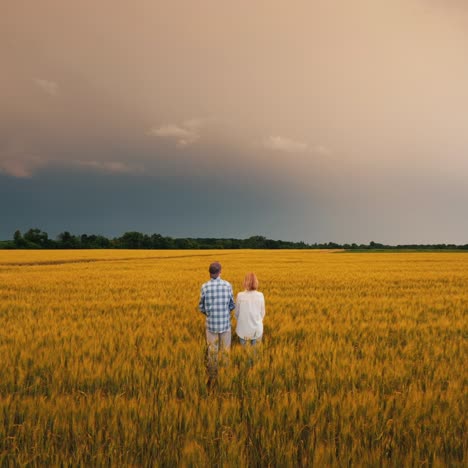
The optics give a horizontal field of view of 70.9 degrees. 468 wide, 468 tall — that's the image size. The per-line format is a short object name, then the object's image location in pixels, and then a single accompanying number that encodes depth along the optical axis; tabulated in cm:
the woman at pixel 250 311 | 538
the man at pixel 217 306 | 529
